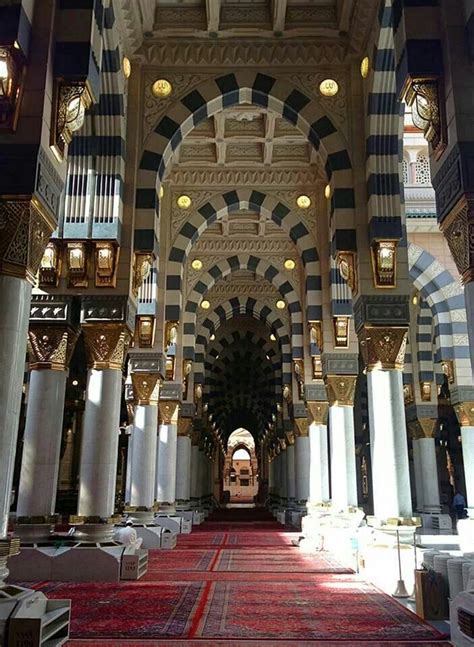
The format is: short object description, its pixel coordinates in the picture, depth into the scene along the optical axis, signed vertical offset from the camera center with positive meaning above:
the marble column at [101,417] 8.02 +1.02
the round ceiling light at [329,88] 9.67 +5.88
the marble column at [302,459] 16.12 +1.04
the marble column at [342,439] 11.41 +1.10
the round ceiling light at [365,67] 9.18 +5.93
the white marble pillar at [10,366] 4.48 +0.92
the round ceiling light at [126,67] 9.27 +5.99
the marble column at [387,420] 8.09 +1.03
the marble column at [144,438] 11.03 +1.07
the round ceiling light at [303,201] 13.36 +5.90
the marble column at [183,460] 17.33 +1.09
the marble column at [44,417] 7.62 +0.98
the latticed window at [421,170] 15.15 +7.41
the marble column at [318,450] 13.50 +1.10
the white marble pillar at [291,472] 18.78 +0.86
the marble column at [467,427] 13.66 +1.57
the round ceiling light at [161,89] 9.72 +5.87
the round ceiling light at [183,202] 13.52 +5.92
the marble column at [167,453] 14.15 +1.04
